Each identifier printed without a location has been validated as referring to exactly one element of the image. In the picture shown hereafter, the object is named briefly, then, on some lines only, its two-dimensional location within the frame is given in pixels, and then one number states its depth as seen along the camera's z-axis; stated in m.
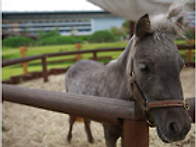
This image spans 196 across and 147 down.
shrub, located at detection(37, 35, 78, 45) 7.96
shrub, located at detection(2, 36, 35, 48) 7.23
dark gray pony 0.85
